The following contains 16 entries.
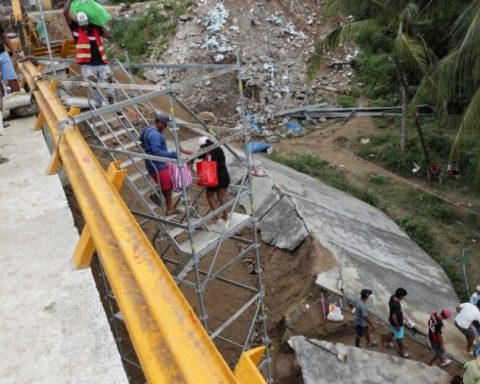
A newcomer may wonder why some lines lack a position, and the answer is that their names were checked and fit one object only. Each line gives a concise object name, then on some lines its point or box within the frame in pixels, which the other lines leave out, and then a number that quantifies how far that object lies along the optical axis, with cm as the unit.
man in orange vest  754
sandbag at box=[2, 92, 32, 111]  759
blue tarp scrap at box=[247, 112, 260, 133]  1834
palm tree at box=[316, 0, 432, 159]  1223
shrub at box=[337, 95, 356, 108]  1967
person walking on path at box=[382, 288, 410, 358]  709
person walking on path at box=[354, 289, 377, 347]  719
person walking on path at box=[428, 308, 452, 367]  711
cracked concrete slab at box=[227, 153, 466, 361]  833
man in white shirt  745
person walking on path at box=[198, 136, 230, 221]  613
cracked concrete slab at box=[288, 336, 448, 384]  674
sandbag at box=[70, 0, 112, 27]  734
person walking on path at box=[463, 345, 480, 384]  615
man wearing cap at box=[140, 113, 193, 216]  557
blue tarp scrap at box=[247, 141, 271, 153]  1617
